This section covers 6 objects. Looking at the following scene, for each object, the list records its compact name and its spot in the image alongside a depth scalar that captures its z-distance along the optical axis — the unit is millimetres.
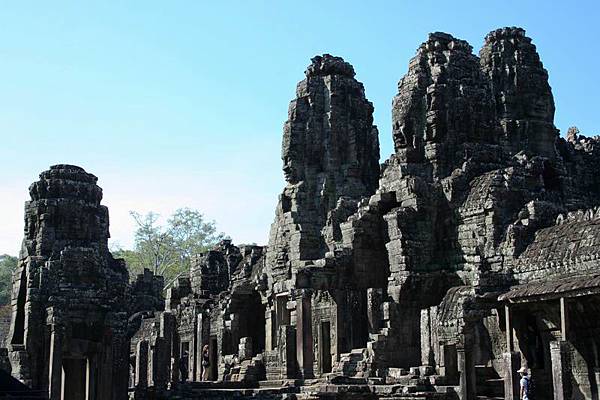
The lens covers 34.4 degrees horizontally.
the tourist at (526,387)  19367
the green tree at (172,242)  73125
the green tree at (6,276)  79550
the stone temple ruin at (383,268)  24656
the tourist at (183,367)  31609
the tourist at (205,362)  35547
